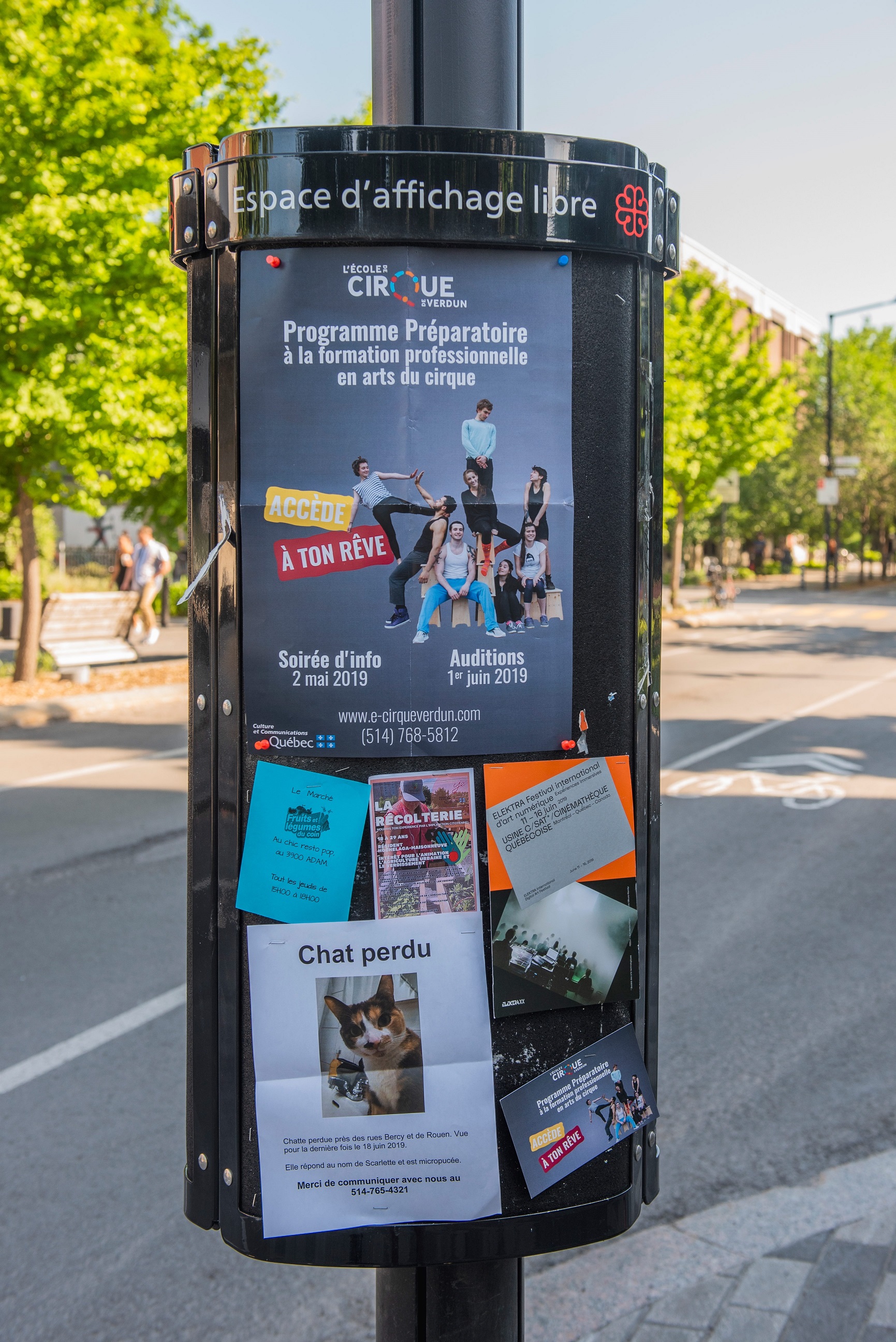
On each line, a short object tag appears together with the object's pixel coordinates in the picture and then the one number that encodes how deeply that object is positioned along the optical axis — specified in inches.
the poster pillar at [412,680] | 71.3
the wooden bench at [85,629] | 684.7
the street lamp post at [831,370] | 1640.0
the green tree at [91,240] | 546.3
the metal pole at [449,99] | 75.7
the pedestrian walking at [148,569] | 837.2
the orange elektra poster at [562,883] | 74.0
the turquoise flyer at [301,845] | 72.9
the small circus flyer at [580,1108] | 74.9
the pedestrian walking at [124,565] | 964.0
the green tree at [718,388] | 1238.3
